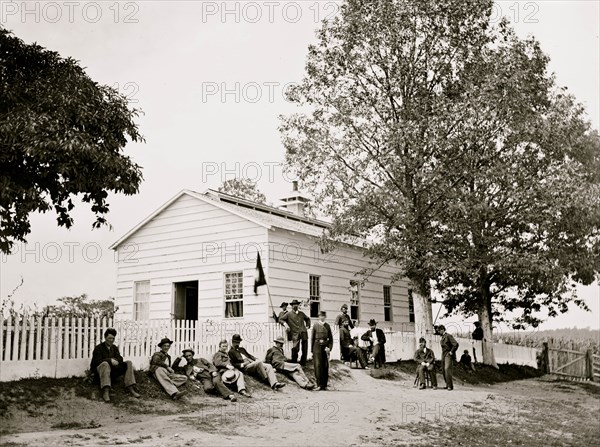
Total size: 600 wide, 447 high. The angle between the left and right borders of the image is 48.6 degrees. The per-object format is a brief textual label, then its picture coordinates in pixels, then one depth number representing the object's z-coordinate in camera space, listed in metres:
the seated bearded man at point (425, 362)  18.58
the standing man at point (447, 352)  18.48
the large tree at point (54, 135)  12.13
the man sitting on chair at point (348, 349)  20.09
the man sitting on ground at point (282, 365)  16.75
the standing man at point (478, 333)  27.16
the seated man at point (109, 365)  13.08
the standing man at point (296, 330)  18.45
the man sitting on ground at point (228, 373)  14.91
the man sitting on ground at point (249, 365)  16.22
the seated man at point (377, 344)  20.39
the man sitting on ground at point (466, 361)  23.83
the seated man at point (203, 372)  14.70
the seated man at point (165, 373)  13.92
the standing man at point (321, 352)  16.64
